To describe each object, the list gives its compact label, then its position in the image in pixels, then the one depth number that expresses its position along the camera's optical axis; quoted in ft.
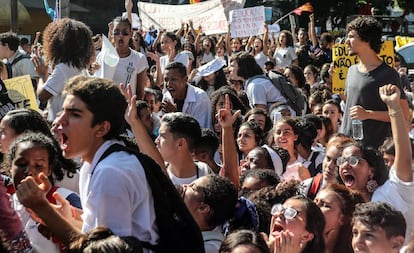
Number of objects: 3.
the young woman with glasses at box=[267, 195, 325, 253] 12.74
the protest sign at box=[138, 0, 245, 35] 55.31
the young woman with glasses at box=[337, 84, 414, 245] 14.74
